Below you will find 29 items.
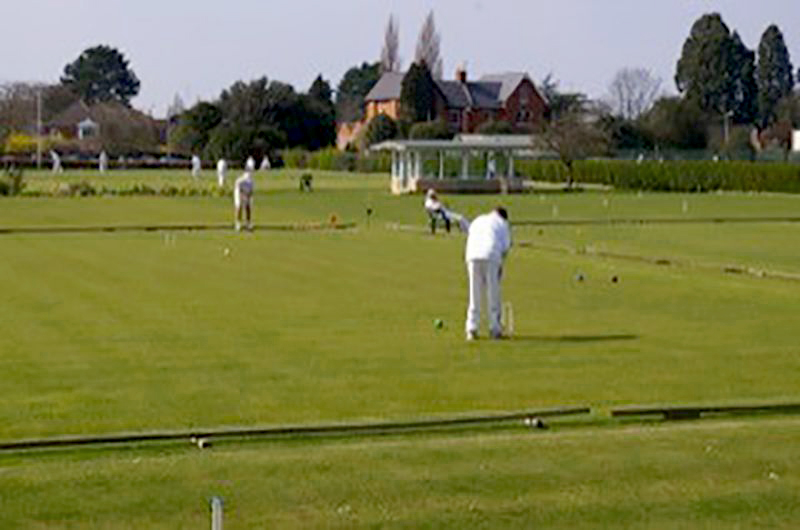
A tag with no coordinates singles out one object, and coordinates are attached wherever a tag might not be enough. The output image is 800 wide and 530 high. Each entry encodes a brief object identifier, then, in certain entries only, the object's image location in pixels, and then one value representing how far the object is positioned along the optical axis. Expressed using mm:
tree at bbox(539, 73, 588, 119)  142788
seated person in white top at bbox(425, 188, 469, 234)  43094
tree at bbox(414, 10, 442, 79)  176000
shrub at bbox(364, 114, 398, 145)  132000
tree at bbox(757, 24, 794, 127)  155750
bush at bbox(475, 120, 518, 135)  135625
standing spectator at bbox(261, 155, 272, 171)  126038
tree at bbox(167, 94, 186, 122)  184750
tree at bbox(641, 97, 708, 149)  125375
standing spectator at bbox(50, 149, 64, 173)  115125
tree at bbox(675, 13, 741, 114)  135625
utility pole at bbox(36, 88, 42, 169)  124750
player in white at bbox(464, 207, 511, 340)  20234
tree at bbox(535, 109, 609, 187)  94688
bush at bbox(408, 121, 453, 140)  121825
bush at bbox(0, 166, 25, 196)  73188
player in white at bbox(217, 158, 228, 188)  78944
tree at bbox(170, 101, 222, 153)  134625
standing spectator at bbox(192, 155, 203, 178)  100181
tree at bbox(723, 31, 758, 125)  136625
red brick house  146500
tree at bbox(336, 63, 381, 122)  191000
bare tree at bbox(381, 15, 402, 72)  183500
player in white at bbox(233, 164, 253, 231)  46781
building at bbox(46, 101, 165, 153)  149125
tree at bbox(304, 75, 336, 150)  140625
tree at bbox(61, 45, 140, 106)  197375
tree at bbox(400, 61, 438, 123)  140875
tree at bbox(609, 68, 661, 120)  161875
